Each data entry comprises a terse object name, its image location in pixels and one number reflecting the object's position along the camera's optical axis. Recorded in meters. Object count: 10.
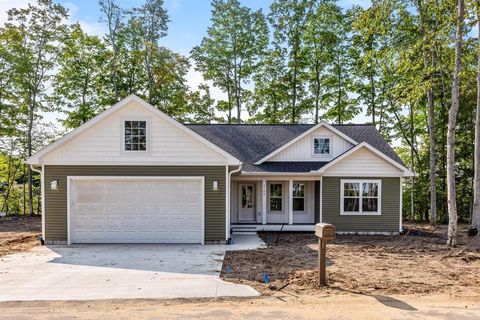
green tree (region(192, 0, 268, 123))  25.44
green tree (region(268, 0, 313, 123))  25.53
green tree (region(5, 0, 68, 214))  22.16
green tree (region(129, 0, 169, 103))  24.16
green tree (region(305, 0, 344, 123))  24.89
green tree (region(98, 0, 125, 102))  23.36
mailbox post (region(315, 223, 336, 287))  7.05
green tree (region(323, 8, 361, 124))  25.34
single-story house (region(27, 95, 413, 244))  11.90
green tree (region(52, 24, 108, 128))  24.33
